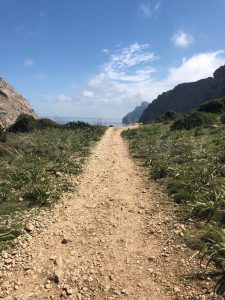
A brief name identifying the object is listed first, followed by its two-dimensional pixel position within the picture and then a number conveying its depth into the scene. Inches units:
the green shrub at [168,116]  1403.2
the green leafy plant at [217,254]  163.6
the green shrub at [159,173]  380.2
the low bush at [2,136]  624.2
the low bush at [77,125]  1091.0
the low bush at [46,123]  1119.1
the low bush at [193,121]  835.9
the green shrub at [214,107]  1165.0
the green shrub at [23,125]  1026.4
